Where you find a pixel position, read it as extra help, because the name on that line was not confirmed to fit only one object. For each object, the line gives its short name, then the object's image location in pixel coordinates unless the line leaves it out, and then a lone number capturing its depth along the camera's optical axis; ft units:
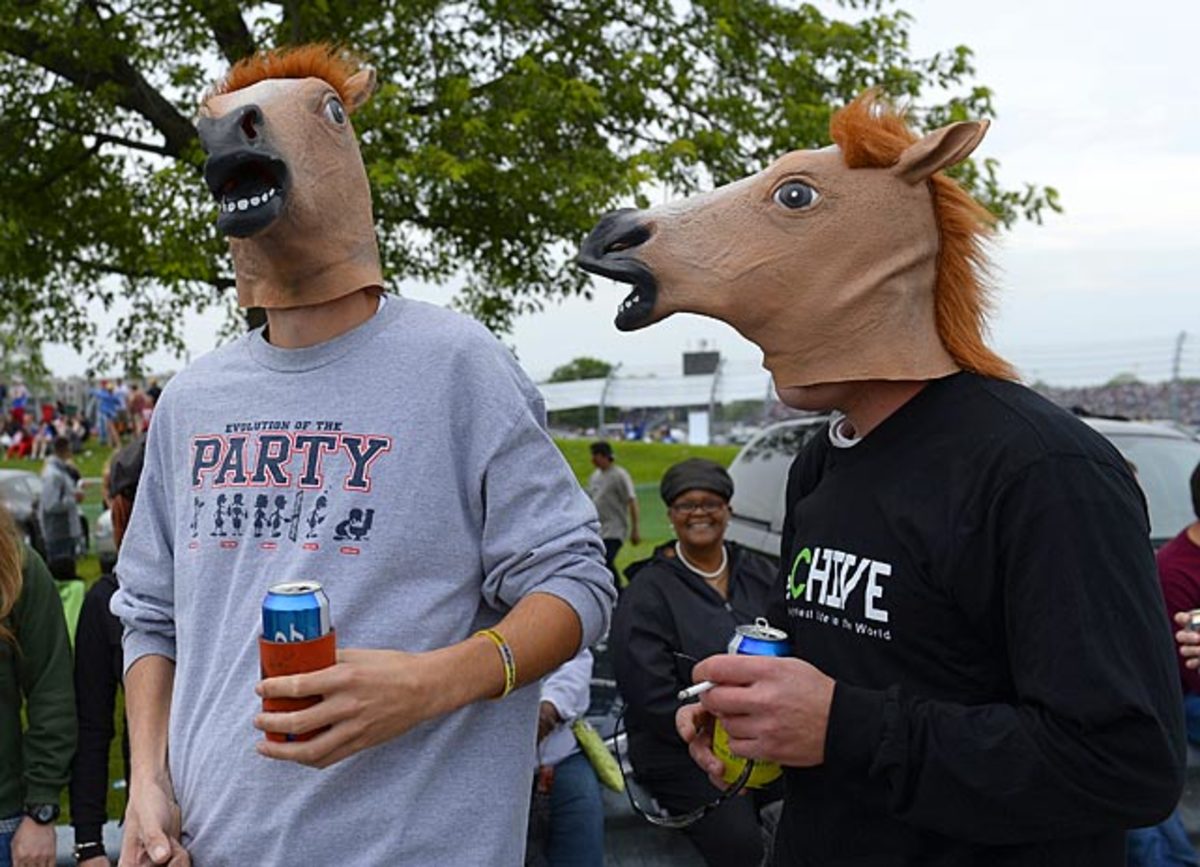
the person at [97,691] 10.38
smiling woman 12.51
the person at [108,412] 84.38
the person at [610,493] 36.83
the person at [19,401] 95.50
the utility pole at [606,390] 69.34
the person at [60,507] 36.27
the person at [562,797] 12.42
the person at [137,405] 76.88
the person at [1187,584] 13.29
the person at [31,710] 10.00
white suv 19.88
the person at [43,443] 88.07
